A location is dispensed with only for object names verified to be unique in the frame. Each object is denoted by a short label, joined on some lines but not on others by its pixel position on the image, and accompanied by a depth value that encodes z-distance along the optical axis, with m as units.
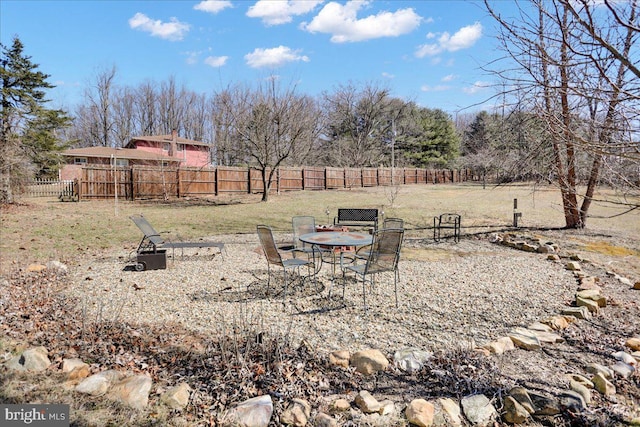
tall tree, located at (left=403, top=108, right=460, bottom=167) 40.25
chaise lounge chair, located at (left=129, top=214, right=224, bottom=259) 6.26
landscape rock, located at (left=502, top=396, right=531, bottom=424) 2.34
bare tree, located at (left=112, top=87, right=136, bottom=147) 38.72
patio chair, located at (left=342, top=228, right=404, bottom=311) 4.31
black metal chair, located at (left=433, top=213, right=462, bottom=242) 8.94
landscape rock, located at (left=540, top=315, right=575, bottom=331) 3.75
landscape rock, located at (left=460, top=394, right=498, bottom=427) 2.34
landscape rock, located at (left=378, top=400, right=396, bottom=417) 2.35
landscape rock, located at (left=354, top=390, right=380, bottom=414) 2.36
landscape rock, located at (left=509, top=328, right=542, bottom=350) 3.31
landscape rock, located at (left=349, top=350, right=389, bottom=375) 2.88
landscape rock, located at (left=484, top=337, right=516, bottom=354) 3.20
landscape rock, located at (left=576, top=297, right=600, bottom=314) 4.21
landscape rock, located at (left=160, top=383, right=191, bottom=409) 2.37
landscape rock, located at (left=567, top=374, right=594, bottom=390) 2.70
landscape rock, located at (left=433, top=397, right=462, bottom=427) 2.29
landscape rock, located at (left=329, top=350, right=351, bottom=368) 2.93
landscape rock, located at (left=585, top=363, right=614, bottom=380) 2.82
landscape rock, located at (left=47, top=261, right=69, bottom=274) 5.65
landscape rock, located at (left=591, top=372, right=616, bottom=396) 2.67
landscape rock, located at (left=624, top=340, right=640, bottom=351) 3.36
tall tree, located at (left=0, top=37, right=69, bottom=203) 15.24
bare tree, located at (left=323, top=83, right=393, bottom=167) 37.25
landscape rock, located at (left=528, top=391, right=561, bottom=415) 2.40
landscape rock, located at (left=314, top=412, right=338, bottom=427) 2.20
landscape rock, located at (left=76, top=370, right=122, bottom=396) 2.48
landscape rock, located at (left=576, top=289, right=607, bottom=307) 4.40
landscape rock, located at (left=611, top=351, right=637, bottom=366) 3.05
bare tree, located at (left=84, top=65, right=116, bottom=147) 35.59
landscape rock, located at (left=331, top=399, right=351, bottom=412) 2.38
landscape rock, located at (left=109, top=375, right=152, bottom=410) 2.37
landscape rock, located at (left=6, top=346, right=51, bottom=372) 2.73
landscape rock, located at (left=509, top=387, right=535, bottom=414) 2.40
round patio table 4.86
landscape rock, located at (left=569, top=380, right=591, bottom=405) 2.55
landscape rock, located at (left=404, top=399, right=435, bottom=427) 2.24
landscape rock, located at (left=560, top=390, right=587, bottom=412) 2.44
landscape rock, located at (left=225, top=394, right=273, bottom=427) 2.24
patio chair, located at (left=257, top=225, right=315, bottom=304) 4.51
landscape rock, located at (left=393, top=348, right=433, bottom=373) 2.92
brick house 30.47
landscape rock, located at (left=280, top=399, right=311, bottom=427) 2.25
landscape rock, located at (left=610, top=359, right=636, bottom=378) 2.90
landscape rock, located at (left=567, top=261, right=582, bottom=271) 6.04
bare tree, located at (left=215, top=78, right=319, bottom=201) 18.55
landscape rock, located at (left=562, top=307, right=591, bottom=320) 4.02
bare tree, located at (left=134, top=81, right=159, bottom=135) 42.00
